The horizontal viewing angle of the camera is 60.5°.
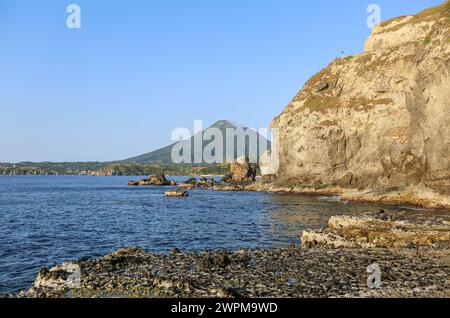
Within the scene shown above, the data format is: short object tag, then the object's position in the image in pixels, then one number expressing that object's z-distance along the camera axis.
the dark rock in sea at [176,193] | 103.12
